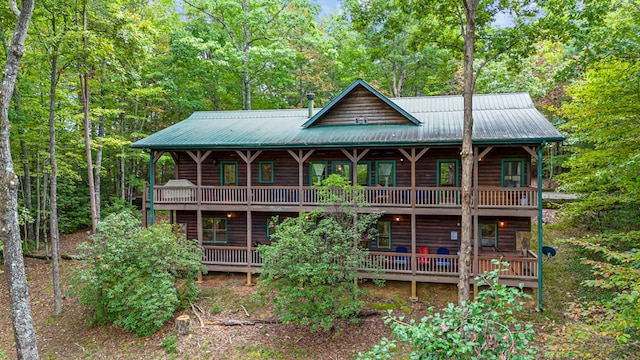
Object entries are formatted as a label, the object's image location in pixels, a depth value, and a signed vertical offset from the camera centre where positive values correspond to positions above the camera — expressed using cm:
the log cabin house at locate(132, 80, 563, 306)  1230 -15
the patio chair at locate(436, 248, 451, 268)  1263 -345
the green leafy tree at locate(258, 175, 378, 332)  1018 -305
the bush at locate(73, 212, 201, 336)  1101 -341
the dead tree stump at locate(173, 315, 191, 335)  1092 -495
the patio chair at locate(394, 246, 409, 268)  1292 -346
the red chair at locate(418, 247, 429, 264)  1275 -335
